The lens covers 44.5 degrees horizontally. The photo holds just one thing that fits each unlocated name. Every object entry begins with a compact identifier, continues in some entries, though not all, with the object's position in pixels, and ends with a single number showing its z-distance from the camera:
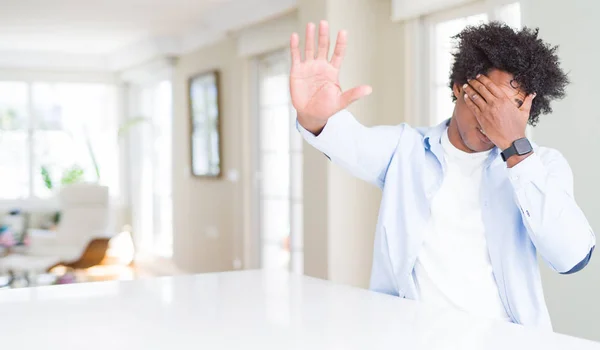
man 1.59
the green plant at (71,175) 9.30
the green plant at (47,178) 9.24
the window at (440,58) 4.30
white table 1.16
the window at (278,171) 5.77
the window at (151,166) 8.38
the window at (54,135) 9.23
